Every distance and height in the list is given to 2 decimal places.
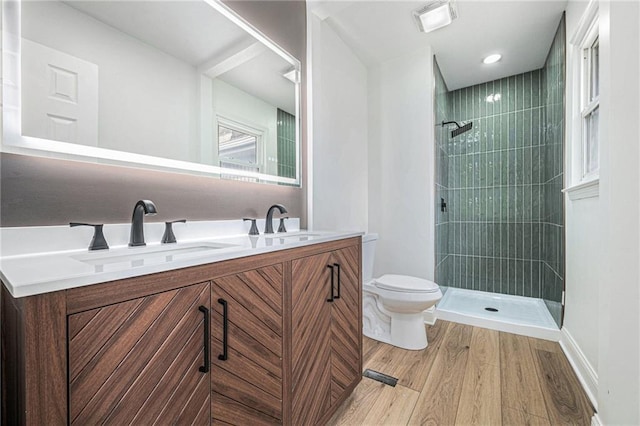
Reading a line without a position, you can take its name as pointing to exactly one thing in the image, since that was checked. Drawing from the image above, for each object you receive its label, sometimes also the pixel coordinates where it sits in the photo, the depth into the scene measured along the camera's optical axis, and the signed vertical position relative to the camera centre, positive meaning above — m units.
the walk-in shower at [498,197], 2.71 +0.15
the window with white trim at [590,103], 1.70 +0.68
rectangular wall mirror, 0.89 +0.53
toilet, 1.99 -0.71
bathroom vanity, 0.52 -0.33
